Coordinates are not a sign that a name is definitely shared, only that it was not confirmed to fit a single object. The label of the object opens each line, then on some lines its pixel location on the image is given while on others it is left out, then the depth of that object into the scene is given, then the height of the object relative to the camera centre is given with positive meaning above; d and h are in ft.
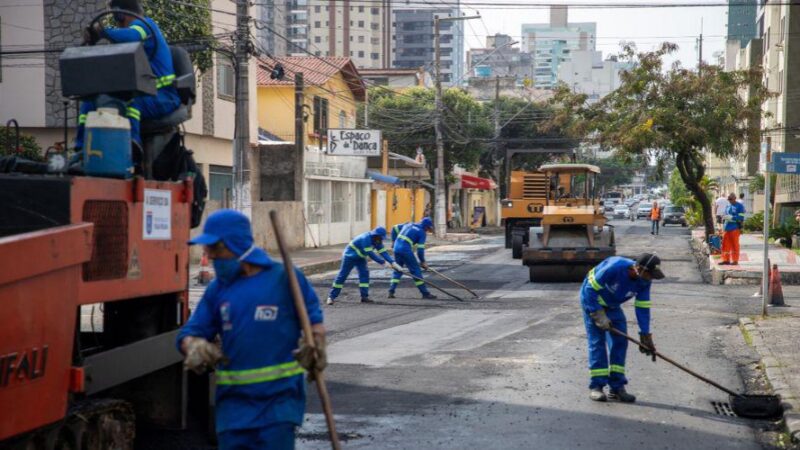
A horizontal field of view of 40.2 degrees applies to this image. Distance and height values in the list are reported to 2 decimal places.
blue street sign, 52.75 +1.13
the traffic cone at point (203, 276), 70.59 -6.21
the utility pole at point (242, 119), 73.31 +4.10
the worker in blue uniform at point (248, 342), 16.34 -2.44
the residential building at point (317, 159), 124.88 +2.71
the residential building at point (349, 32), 504.43 +69.58
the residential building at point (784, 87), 152.69 +15.59
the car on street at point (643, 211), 263.33 -6.34
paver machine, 16.62 -1.84
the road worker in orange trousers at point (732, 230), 80.23 -3.30
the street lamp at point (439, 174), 146.92 +1.15
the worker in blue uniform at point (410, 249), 66.74 -4.14
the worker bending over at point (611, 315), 31.89 -3.87
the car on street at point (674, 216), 212.84 -5.98
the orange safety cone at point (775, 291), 59.62 -5.72
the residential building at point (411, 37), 552.82 +73.87
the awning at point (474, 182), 202.80 +0.15
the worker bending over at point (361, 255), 63.46 -4.28
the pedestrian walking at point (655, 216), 164.89 -4.69
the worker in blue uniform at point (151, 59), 23.20 +2.64
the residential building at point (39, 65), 88.58 +9.20
